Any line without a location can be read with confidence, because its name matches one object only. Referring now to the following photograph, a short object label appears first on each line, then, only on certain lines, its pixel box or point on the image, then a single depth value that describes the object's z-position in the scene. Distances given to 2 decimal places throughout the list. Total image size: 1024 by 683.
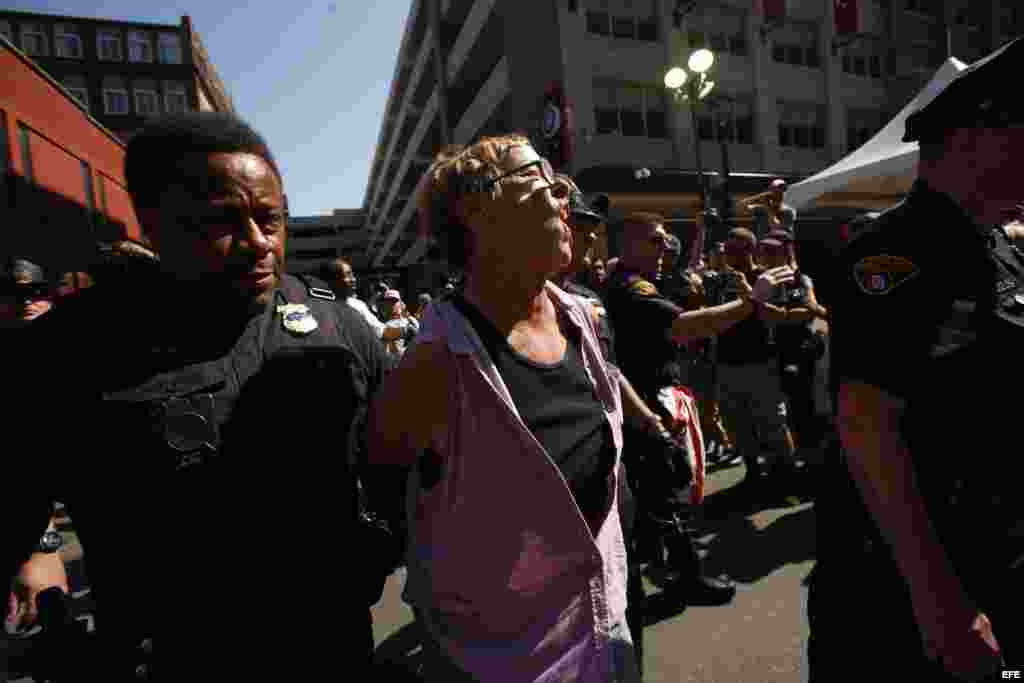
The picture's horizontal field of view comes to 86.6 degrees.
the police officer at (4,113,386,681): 0.99
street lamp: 9.36
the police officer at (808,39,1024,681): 1.22
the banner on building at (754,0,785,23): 20.64
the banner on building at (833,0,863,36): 21.62
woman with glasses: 1.37
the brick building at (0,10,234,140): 39.44
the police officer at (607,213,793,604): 2.57
